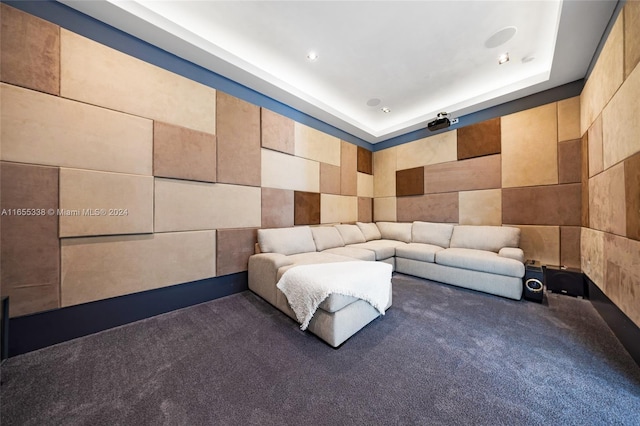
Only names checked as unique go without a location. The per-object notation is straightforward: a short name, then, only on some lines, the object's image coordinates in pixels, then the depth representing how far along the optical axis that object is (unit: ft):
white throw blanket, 5.93
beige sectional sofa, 6.15
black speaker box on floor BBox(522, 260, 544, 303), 8.29
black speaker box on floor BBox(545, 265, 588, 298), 8.57
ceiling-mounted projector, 12.63
